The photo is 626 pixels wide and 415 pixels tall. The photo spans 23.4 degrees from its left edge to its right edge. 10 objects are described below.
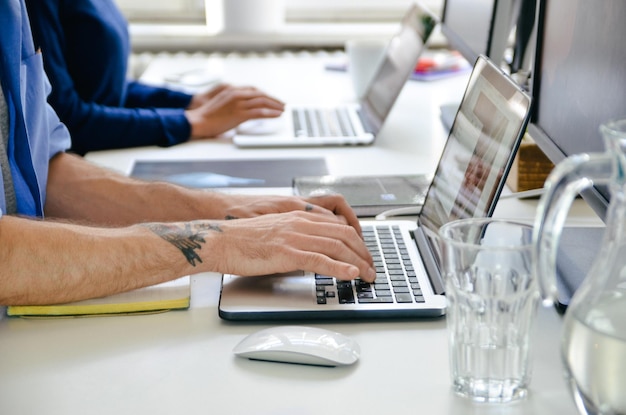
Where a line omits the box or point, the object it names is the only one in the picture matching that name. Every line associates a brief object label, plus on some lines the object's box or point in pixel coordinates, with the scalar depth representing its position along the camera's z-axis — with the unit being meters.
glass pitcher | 1.13
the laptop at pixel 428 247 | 1.42
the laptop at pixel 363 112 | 2.12
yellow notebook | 1.44
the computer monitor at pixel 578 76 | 1.39
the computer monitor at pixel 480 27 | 1.97
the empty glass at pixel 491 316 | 1.28
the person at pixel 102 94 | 2.10
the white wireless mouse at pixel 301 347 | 1.34
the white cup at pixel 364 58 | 2.47
